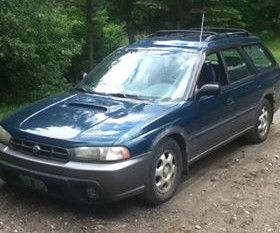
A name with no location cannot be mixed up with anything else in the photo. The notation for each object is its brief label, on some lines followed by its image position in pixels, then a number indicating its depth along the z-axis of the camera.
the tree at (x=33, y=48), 7.63
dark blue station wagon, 3.99
